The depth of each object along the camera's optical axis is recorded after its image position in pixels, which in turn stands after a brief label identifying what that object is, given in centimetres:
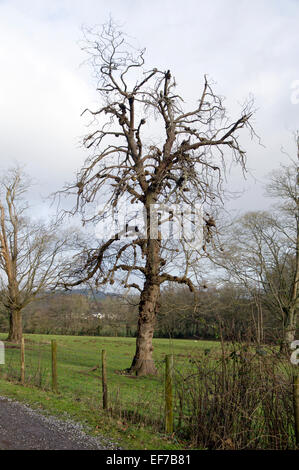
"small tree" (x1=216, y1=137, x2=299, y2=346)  2709
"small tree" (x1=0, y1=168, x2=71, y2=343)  2672
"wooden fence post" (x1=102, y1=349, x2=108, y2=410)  832
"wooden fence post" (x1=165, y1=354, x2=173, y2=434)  687
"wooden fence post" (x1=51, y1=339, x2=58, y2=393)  1049
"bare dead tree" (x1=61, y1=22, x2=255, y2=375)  1474
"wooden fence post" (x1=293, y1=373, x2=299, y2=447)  564
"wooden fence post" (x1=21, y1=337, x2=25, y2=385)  1151
